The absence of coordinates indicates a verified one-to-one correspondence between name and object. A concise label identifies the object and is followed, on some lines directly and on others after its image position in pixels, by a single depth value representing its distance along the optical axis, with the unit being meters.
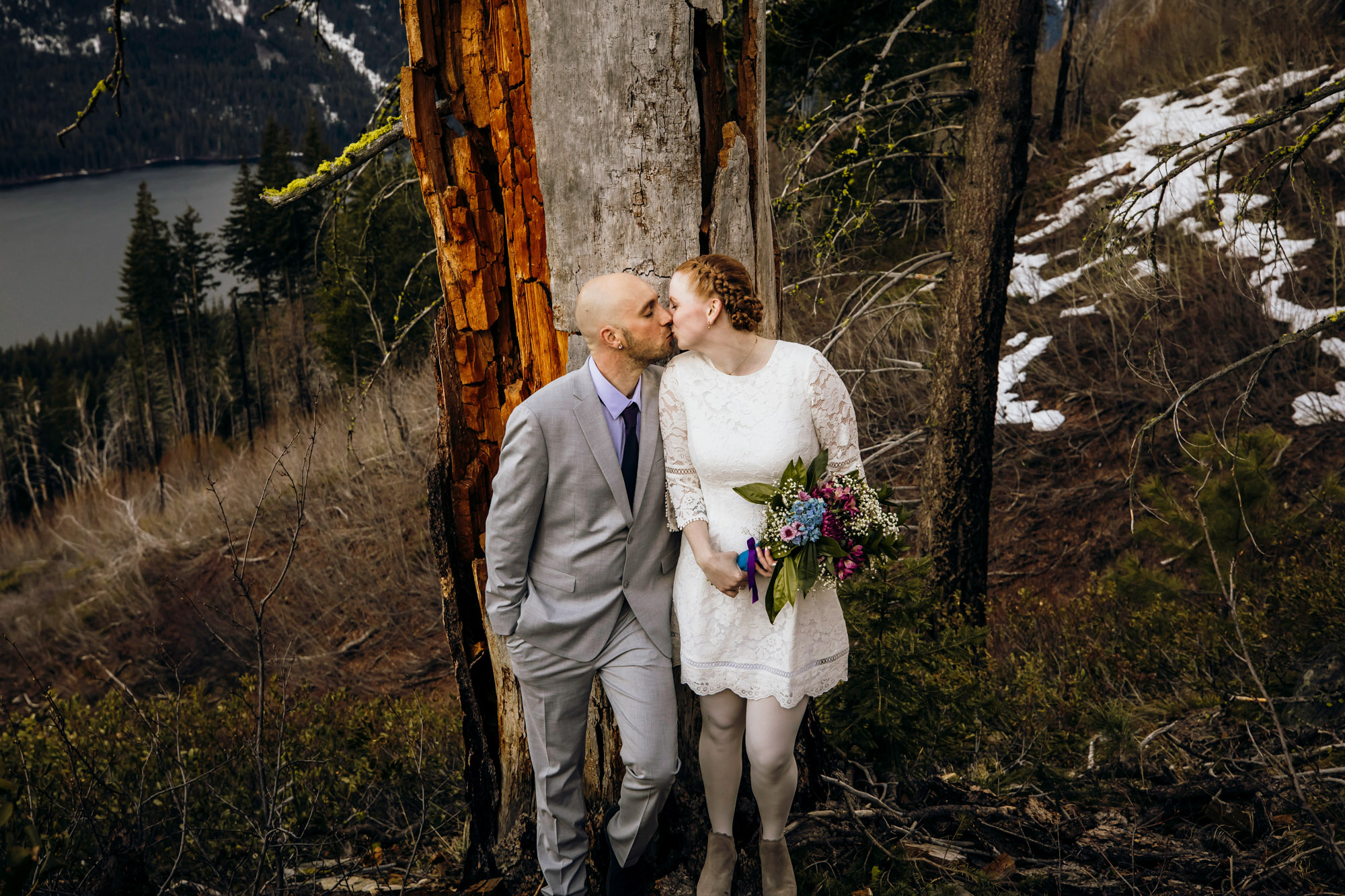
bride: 2.42
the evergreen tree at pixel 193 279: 33.38
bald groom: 2.46
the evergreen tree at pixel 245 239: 30.50
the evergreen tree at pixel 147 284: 32.16
